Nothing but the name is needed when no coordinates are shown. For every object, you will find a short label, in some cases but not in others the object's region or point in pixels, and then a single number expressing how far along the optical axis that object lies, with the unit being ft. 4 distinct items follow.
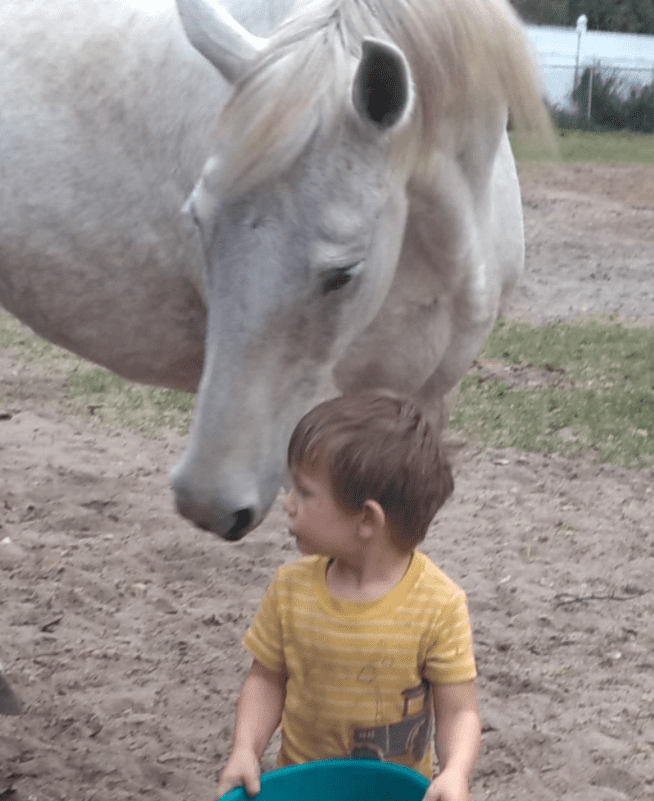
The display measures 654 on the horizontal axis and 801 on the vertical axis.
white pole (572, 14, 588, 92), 81.44
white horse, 5.64
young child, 4.94
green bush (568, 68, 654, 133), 72.84
